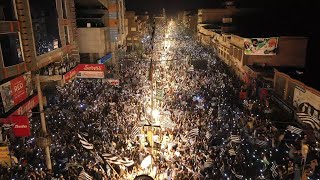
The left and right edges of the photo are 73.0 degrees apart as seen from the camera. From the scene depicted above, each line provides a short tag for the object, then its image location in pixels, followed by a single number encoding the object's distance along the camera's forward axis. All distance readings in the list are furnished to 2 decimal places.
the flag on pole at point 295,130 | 12.96
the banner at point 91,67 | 20.02
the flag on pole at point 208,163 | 12.09
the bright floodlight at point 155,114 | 18.24
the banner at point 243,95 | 20.20
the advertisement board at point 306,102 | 15.68
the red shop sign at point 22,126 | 11.73
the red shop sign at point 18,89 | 14.46
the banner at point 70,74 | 19.61
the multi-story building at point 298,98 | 14.98
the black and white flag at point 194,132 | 14.31
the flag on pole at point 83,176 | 10.72
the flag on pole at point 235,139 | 13.29
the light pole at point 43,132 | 10.68
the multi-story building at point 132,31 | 57.41
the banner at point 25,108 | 12.90
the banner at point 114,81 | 22.73
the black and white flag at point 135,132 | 14.51
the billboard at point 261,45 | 26.75
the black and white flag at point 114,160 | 11.27
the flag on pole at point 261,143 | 13.06
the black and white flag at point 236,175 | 11.35
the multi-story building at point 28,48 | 14.83
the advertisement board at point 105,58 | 28.20
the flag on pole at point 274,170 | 11.11
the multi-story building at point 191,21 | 77.85
